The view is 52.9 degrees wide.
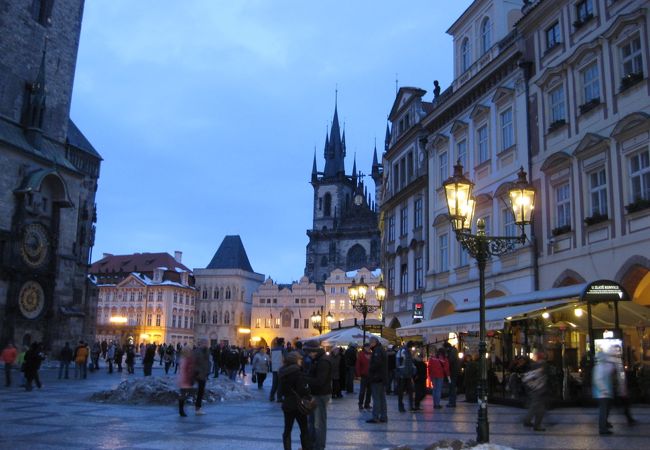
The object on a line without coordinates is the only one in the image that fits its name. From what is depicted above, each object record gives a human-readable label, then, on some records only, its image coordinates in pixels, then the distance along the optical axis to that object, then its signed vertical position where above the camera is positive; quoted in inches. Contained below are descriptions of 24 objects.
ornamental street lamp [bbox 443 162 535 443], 391.9 +94.9
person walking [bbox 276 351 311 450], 334.3 -21.4
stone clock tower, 1334.9 +349.0
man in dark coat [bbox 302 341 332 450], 364.3 -19.0
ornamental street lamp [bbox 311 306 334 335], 1659.1 +76.2
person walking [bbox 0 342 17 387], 901.8 -23.1
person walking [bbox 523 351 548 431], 478.3 -22.0
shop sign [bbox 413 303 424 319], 1219.0 +78.8
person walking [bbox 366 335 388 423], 542.9 -25.7
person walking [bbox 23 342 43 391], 823.1 -26.6
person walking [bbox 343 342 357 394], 952.9 -19.1
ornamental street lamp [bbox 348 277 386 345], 1055.6 +97.0
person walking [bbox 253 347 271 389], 978.7 -23.4
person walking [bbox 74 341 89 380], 1101.1 -24.7
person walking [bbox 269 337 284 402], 770.2 -9.9
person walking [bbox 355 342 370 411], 654.5 -20.8
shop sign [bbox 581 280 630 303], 604.4 +61.6
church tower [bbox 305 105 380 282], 4387.3 +814.5
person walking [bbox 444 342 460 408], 709.3 -15.3
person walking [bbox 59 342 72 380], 1101.1 -23.8
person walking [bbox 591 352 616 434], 449.4 -17.7
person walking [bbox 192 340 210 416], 611.2 -19.9
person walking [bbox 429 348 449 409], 687.1 -20.2
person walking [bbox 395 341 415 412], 657.0 -21.7
